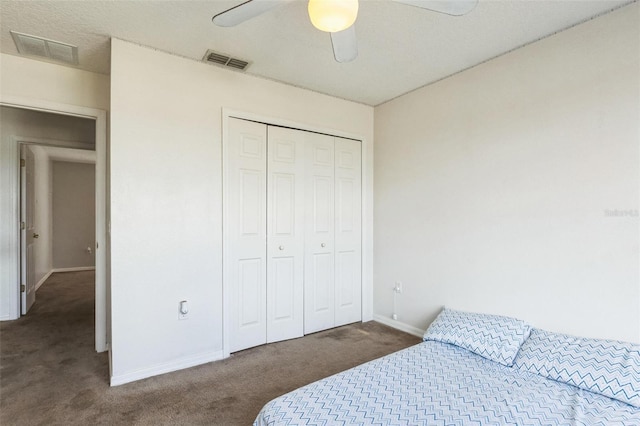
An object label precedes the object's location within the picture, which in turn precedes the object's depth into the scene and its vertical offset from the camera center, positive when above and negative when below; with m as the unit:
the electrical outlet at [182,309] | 2.58 -0.78
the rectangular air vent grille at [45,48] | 2.31 +1.23
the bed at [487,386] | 1.45 -0.93
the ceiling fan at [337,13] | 1.27 +0.88
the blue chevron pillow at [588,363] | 1.69 -0.88
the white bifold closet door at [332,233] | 3.35 -0.24
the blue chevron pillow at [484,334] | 2.15 -0.88
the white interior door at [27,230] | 3.81 -0.24
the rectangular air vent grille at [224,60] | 2.58 +1.25
